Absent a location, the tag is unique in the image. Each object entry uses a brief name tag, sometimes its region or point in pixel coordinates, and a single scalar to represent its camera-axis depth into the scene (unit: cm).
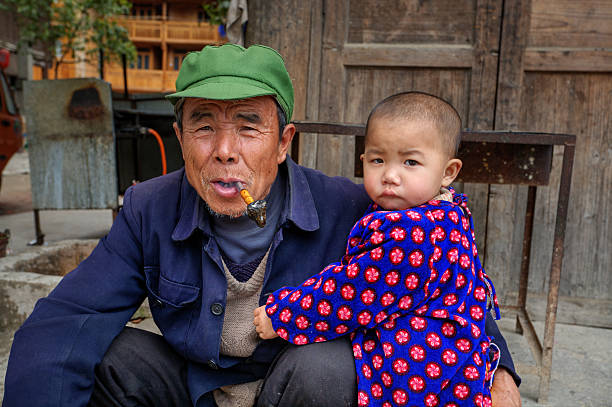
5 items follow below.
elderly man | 140
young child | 126
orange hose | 466
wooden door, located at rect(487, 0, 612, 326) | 300
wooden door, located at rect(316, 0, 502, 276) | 312
